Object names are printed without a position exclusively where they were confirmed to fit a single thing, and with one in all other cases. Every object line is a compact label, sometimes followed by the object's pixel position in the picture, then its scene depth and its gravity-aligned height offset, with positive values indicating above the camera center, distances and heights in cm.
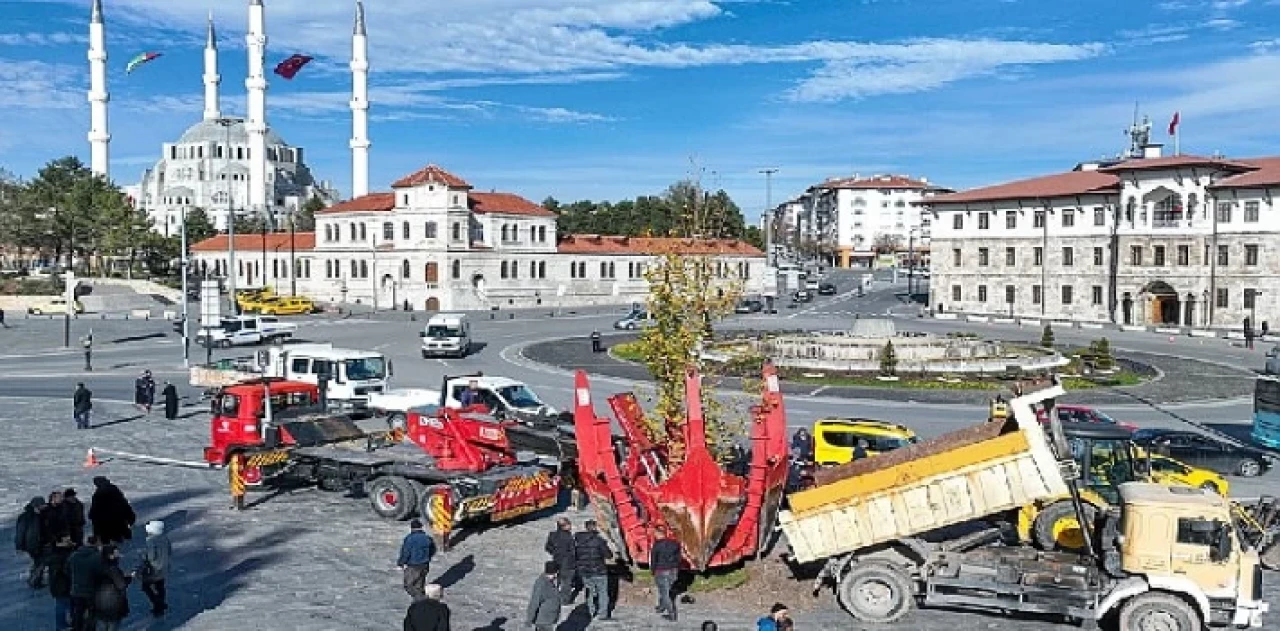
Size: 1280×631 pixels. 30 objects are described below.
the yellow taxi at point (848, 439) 2116 -332
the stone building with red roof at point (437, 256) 8288 +191
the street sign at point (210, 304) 4762 -119
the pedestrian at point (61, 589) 1220 -368
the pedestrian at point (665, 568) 1281 -359
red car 2544 -344
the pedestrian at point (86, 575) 1114 -318
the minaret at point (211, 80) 13250 +2690
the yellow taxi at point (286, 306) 7500 -206
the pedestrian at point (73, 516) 1374 -315
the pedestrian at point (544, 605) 1191 -377
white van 4625 -269
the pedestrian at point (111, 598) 1102 -340
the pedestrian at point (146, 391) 2950 -320
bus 2502 -331
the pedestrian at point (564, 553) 1282 -342
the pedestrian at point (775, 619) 985 -332
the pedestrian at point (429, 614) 951 -309
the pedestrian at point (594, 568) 1291 -361
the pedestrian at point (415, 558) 1301 -351
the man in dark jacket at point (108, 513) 1440 -327
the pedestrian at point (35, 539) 1395 -353
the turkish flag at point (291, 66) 7312 +1509
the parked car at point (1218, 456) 2289 -399
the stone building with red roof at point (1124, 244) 6244 +215
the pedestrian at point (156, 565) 1261 -352
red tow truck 1688 -324
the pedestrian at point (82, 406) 2700 -332
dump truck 1225 -337
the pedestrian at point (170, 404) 2911 -353
